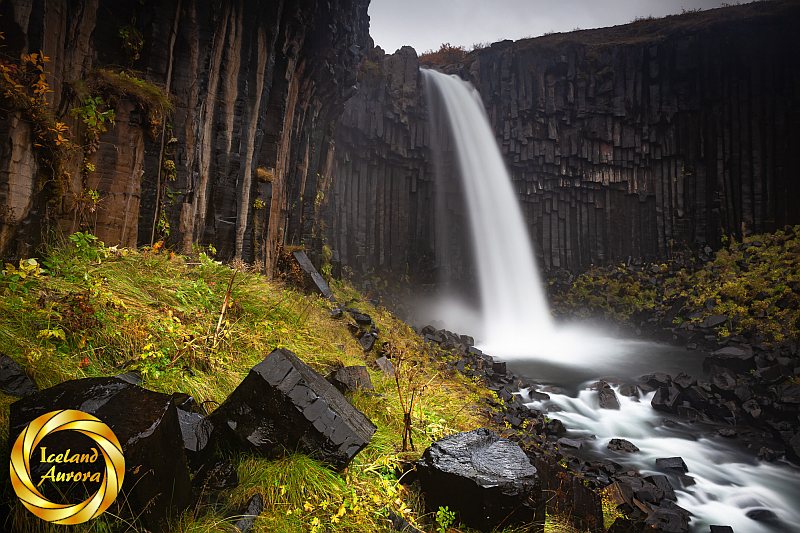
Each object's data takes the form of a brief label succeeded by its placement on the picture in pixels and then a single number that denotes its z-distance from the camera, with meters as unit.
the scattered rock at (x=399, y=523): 2.56
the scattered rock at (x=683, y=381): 8.60
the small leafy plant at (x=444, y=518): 2.62
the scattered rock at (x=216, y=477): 2.33
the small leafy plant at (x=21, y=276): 3.23
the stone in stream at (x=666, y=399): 8.30
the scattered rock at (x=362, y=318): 8.05
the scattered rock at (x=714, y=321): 12.25
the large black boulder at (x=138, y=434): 1.84
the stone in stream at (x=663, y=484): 5.43
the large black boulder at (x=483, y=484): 2.61
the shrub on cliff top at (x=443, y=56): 20.08
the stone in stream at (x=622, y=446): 6.79
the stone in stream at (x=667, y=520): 4.45
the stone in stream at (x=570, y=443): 6.50
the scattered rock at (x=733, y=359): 9.62
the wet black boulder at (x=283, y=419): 2.66
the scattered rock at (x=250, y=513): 2.20
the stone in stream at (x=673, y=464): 6.23
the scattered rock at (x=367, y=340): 6.77
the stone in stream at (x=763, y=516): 5.46
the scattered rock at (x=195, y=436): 2.31
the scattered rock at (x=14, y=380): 2.27
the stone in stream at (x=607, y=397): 8.55
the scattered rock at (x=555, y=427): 6.86
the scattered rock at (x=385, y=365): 5.54
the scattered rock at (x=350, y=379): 3.95
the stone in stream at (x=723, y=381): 8.48
